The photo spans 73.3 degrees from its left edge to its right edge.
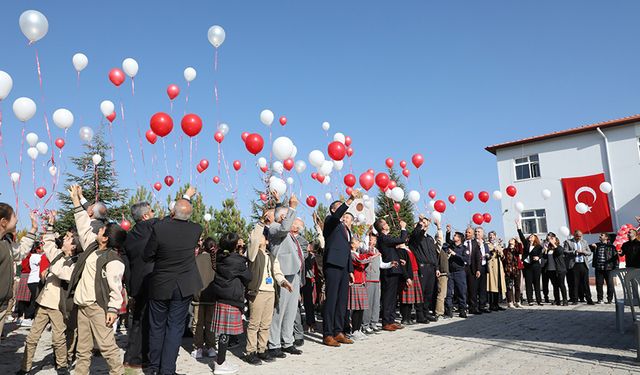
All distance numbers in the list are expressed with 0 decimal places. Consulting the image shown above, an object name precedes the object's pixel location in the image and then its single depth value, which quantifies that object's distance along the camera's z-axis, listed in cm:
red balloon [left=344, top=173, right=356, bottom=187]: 1123
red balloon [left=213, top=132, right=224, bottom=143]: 1169
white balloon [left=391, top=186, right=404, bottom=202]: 1065
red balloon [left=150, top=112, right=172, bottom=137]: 741
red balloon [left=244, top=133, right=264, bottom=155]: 823
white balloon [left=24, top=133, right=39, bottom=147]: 968
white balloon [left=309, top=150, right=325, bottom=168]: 905
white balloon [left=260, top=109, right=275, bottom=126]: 1020
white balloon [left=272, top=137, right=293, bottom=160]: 763
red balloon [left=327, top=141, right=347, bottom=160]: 820
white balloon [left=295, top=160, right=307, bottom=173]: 1283
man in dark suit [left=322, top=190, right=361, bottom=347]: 602
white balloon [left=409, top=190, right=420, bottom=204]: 1167
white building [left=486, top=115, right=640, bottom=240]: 2006
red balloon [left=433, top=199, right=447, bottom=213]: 1157
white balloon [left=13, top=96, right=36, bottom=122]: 702
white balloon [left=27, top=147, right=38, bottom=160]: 1033
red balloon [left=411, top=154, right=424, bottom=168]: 1172
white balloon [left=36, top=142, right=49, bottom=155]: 1035
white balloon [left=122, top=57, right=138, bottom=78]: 883
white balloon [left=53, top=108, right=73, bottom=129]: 817
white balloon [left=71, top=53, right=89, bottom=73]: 855
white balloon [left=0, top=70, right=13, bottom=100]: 637
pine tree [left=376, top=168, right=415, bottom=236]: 3453
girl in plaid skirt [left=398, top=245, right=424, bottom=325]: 784
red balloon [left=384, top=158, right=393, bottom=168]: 1434
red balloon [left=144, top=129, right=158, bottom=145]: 1019
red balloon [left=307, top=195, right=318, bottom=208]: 1393
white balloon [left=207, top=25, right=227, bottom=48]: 873
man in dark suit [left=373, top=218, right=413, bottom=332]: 743
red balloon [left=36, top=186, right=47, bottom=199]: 1253
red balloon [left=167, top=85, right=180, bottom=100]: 955
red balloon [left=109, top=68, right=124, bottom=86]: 888
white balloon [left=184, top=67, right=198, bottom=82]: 977
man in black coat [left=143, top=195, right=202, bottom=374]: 396
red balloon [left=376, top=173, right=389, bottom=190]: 948
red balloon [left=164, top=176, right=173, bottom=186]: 1265
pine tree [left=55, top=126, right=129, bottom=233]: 2292
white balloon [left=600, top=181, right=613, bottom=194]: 1565
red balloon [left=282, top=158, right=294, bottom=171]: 1170
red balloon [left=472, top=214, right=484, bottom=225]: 1372
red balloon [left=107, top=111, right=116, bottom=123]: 955
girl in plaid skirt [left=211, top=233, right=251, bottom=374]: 464
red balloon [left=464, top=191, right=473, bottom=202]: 1359
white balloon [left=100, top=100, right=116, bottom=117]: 941
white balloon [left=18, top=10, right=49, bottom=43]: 659
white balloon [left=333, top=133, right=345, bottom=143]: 1155
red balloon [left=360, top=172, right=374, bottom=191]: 890
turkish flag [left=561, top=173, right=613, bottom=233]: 2033
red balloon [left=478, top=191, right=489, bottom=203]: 1366
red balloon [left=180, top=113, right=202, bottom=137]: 776
